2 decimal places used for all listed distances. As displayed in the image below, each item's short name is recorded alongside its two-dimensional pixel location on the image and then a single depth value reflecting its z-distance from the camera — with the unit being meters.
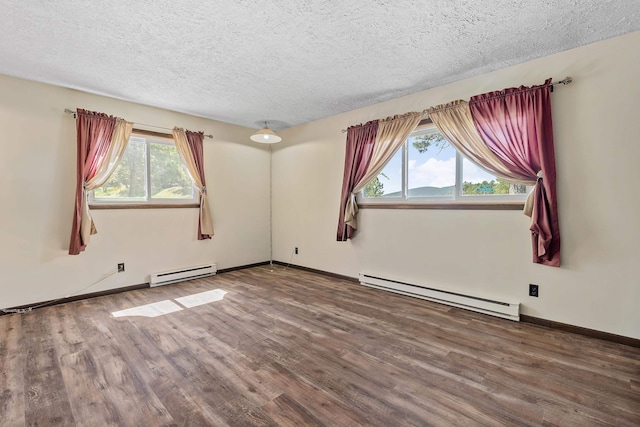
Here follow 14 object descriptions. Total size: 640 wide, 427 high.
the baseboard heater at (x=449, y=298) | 2.94
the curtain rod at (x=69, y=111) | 3.44
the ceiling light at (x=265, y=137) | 4.23
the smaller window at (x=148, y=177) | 3.89
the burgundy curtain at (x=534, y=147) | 2.68
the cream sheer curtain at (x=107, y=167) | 3.47
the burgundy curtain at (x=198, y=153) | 4.49
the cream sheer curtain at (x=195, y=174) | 4.37
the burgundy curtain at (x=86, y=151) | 3.43
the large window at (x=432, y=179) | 3.17
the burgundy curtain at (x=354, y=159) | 4.07
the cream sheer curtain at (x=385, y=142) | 3.68
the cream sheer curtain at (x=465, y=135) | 2.96
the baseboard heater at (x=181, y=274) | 4.13
